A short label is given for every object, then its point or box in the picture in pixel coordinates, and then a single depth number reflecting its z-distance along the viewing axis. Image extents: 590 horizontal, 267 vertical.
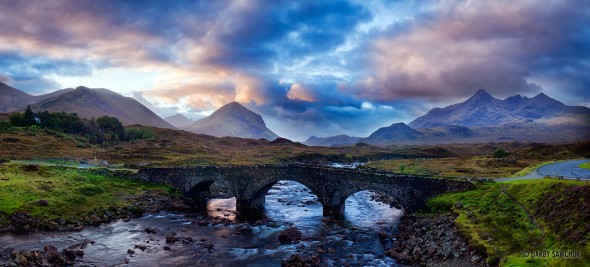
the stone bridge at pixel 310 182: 42.28
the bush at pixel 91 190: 50.78
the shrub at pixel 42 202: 43.10
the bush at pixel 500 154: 97.00
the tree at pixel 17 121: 131.12
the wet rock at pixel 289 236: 38.97
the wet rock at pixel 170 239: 37.97
